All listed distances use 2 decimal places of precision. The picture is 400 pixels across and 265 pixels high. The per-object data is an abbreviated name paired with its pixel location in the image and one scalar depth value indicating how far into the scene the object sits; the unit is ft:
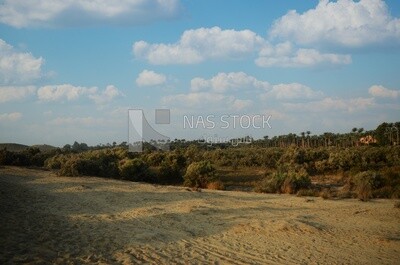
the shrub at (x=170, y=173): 106.52
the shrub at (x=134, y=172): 106.05
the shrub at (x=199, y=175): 94.38
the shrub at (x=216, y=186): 88.94
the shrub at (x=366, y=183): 73.10
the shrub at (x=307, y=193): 74.23
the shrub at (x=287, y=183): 79.61
